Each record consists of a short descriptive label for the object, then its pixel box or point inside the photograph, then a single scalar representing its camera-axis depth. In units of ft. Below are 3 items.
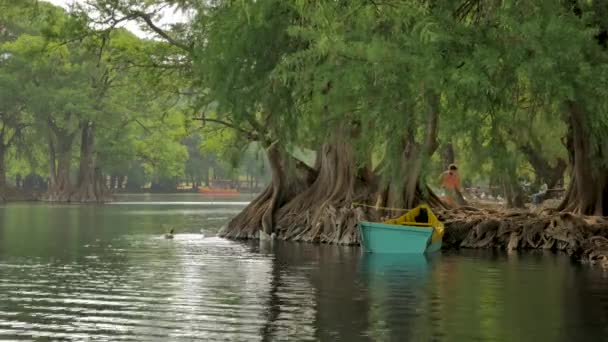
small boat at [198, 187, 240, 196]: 400.88
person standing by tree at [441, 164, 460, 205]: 88.12
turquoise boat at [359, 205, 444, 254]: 82.89
